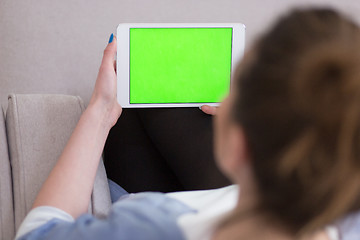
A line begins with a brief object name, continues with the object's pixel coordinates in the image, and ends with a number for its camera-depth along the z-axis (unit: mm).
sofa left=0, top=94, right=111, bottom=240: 1087
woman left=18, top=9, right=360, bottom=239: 680
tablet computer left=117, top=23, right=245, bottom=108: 1189
